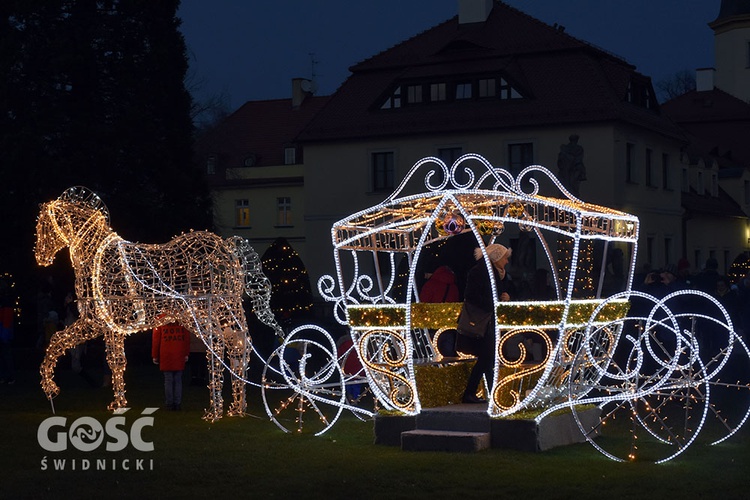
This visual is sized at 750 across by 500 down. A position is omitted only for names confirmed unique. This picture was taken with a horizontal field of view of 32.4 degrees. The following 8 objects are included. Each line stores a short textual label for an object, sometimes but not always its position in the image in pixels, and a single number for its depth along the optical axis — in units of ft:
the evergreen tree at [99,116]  109.81
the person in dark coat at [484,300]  44.50
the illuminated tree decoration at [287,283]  94.20
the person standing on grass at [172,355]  56.49
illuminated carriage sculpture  41.98
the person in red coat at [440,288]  55.93
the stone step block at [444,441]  41.98
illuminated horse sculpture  55.62
